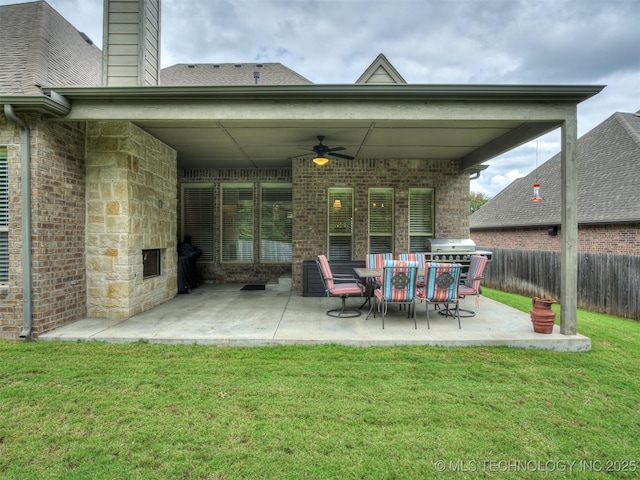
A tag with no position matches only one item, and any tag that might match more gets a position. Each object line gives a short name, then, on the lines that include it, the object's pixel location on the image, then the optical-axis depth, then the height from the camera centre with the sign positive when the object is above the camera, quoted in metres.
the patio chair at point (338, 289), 5.07 -0.79
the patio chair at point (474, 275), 5.20 -0.59
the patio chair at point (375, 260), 6.30 -0.41
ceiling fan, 5.71 +1.59
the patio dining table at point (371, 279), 5.02 -0.70
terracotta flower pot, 4.05 -0.98
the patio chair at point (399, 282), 4.36 -0.59
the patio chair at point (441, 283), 4.39 -0.61
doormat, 7.82 -1.18
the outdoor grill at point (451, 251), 7.35 -0.27
